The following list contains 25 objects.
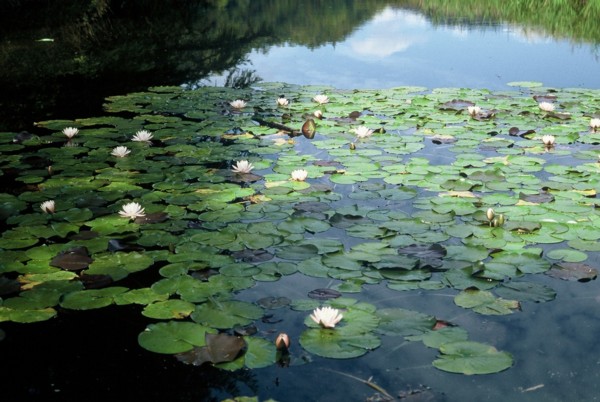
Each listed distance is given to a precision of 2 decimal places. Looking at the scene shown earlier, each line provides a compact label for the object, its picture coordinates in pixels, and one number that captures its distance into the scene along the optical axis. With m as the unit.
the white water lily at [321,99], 5.34
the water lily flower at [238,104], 5.21
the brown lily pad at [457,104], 5.13
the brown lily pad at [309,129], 4.43
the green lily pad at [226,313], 2.20
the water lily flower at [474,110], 4.79
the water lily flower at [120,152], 3.95
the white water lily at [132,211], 3.03
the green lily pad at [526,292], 2.34
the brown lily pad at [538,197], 3.18
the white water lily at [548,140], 4.04
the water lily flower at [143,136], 4.25
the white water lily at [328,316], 2.12
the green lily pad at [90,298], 2.32
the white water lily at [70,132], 4.34
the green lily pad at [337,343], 2.03
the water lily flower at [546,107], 4.86
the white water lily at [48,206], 3.12
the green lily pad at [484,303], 2.25
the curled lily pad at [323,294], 2.36
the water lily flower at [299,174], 3.48
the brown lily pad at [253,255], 2.65
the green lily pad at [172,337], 2.07
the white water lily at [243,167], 3.62
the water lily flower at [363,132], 4.28
